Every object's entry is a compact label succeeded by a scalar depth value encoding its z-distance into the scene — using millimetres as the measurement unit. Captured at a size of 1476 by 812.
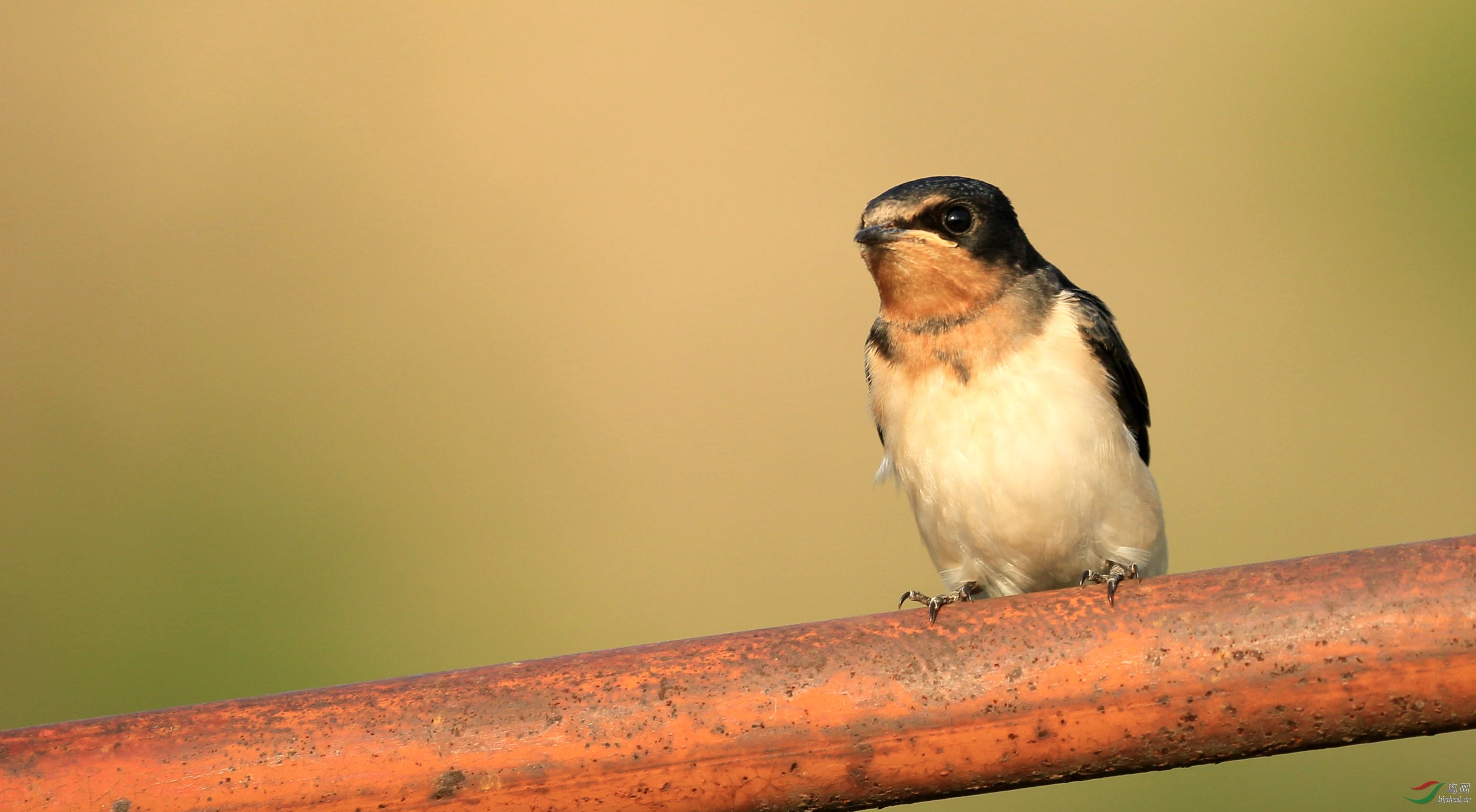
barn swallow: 4511
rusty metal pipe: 4394
